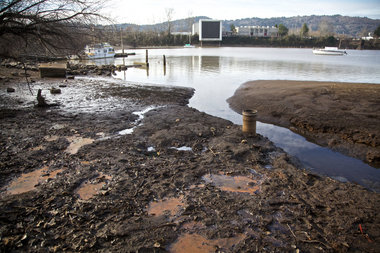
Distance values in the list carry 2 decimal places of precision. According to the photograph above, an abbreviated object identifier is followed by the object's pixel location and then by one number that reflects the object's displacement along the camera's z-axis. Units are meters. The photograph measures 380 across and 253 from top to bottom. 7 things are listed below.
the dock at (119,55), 50.86
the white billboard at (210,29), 122.62
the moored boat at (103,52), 42.54
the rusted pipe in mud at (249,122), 7.27
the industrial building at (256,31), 137.49
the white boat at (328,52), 55.40
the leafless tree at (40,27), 9.23
